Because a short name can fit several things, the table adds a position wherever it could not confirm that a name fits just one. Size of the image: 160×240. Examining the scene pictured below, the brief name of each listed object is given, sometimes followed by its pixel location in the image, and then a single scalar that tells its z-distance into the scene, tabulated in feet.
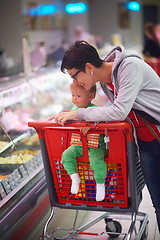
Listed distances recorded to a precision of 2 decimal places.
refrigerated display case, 11.35
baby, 9.24
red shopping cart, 9.11
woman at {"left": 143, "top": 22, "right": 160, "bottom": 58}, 33.55
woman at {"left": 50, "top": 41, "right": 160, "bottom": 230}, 8.62
